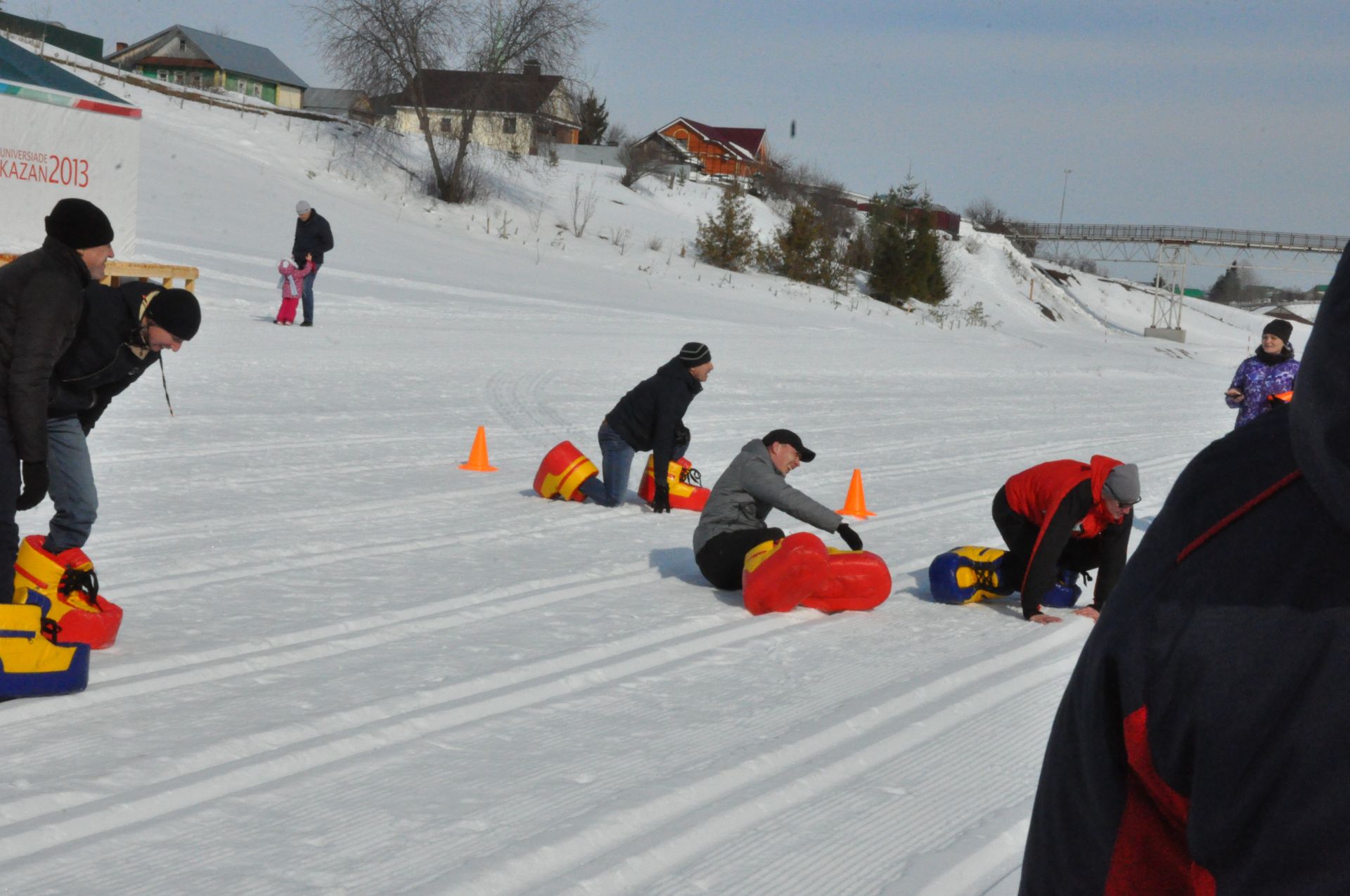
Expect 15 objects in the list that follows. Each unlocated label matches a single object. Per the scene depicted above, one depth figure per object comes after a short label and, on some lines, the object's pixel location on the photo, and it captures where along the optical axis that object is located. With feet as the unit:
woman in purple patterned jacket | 32.24
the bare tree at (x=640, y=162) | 155.02
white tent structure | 55.21
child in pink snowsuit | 56.90
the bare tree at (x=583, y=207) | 121.29
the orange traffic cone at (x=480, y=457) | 34.71
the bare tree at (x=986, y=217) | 245.86
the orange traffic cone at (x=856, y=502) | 31.91
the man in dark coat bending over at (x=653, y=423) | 30.81
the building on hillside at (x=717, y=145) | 240.12
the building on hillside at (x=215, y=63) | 234.58
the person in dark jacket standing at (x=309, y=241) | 57.21
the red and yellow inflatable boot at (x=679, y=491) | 32.32
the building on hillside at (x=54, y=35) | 141.39
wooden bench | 54.80
